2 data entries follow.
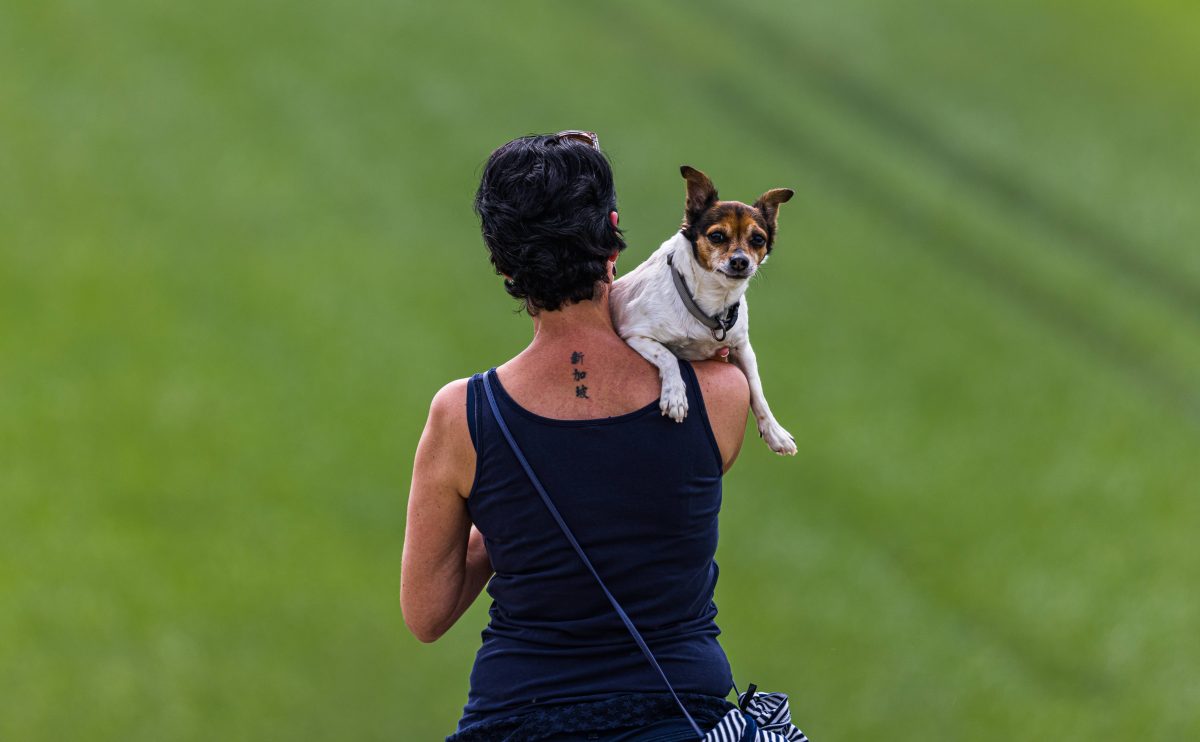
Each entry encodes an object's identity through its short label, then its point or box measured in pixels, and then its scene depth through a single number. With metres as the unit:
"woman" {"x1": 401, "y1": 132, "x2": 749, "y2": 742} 11.32
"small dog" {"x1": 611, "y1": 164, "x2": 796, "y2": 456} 11.67
